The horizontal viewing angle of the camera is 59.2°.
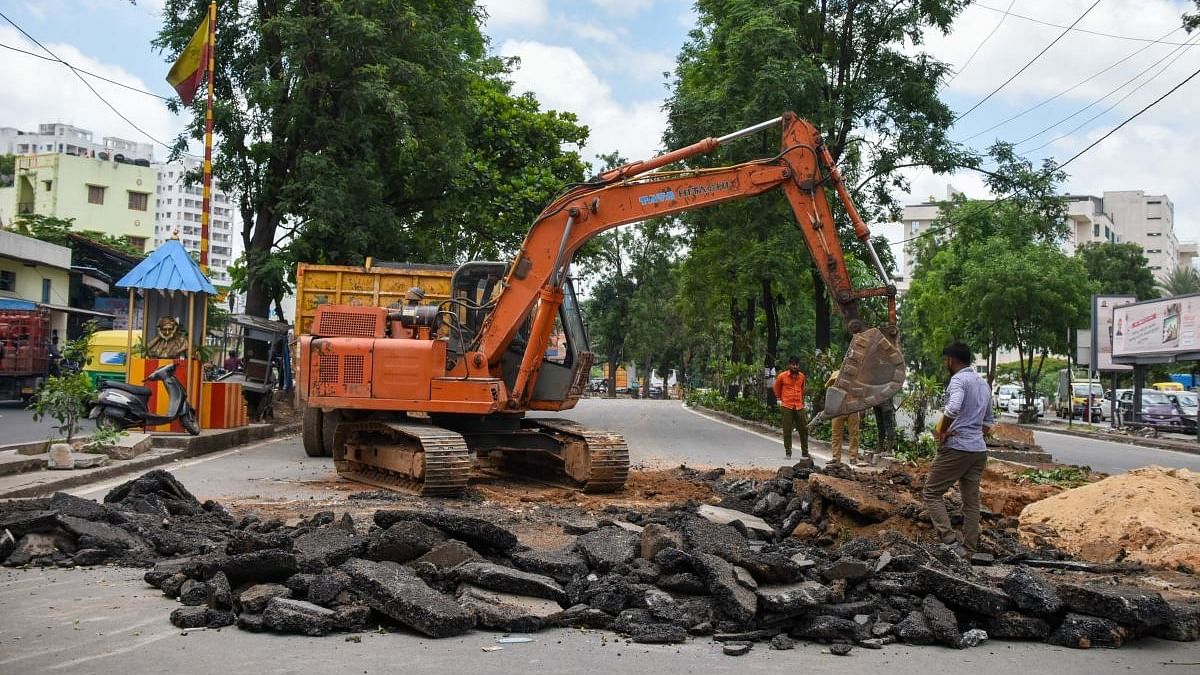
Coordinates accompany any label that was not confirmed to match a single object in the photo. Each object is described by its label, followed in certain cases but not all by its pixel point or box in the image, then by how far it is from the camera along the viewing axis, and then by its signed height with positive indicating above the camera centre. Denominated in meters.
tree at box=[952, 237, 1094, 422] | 43.94 +3.74
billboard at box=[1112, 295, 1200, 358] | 35.66 +2.17
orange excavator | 13.03 +0.22
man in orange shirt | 18.78 -0.37
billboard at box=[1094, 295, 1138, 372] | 42.47 +2.28
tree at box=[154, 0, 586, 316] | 23.78 +5.70
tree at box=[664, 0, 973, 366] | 23.92 +6.66
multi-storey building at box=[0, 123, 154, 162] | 132.12 +27.29
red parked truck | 29.39 -0.05
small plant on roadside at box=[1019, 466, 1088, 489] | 15.48 -1.40
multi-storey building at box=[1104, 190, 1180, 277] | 111.25 +17.98
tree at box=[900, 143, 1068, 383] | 25.14 +4.75
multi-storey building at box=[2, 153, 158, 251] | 61.62 +9.54
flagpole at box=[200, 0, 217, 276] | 21.72 +4.08
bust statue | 19.44 +0.22
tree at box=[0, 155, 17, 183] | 69.90 +12.88
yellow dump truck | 20.67 +1.52
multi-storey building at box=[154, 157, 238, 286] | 169.50 +22.63
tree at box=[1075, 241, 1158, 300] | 64.69 +7.29
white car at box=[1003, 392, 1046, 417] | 61.28 -1.24
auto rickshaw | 26.94 -0.05
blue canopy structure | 19.22 +1.47
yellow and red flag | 23.30 +6.45
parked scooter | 16.81 -0.88
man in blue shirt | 9.24 -0.62
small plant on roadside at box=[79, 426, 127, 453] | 15.17 -1.28
